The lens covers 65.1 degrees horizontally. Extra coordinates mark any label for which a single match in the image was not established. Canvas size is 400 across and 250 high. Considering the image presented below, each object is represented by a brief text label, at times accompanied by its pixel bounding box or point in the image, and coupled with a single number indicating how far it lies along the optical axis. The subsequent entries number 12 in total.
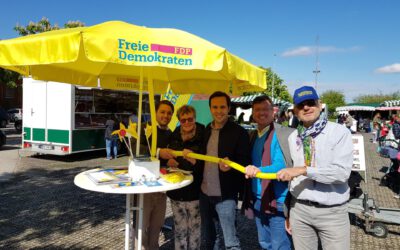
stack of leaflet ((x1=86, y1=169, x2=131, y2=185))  2.64
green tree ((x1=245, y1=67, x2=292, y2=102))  56.72
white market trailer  10.12
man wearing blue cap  2.21
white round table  2.42
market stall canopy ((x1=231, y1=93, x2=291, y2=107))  24.37
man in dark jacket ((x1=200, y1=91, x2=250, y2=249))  2.83
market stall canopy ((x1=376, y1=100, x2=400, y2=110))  36.62
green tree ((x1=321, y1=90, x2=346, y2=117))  80.38
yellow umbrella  2.15
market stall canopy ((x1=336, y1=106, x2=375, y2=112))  38.33
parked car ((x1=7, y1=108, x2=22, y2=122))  27.50
